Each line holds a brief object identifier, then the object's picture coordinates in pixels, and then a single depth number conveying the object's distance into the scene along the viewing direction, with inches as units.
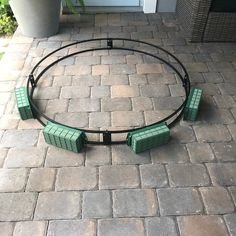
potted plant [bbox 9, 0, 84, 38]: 99.8
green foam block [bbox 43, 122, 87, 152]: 63.0
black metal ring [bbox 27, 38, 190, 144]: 67.2
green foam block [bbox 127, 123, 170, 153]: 63.3
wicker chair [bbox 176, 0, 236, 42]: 98.2
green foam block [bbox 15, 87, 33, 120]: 72.0
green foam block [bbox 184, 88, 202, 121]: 71.4
